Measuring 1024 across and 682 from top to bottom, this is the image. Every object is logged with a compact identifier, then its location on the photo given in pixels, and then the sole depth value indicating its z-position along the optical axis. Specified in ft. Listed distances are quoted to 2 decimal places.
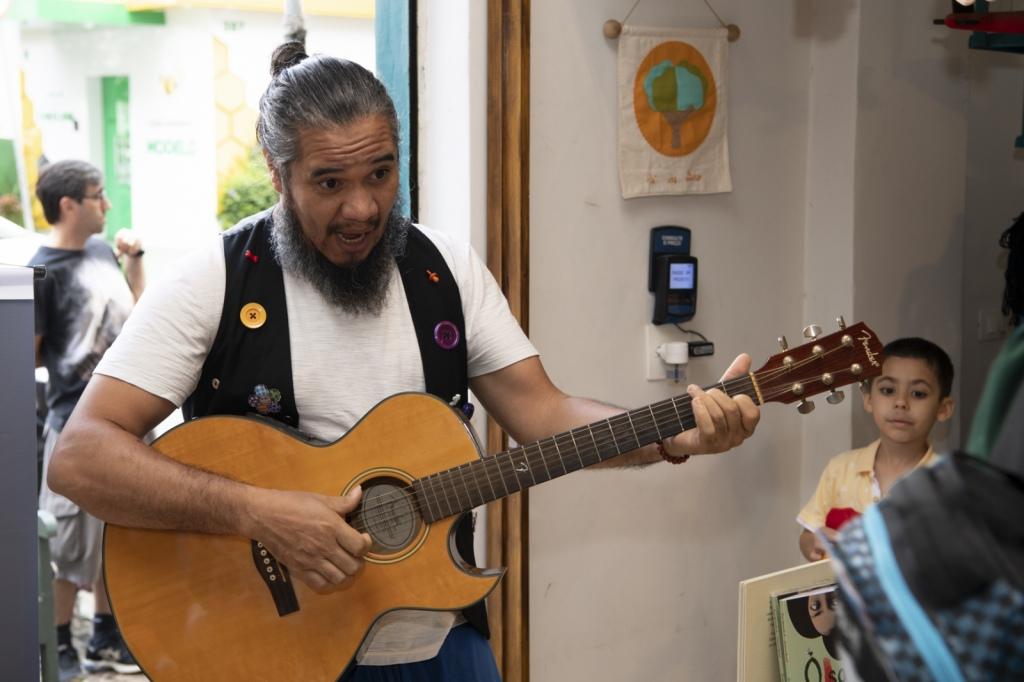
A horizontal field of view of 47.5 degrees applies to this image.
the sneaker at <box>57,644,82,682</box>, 13.47
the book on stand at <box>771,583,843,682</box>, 7.45
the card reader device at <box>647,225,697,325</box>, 9.66
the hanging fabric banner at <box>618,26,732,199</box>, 9.36
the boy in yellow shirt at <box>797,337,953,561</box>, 8.72
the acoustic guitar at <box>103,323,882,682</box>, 6.11
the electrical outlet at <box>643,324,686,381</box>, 9.79
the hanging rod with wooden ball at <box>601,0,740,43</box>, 9.14
